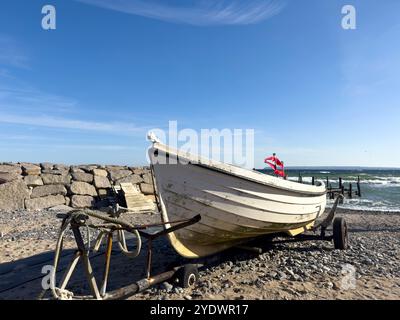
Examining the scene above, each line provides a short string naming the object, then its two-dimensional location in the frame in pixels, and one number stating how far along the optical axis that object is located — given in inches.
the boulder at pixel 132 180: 633.7
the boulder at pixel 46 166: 590.5
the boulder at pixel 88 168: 619.5
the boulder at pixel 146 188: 650.8
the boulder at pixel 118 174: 635.5
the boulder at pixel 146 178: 665.6
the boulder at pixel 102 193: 602.0
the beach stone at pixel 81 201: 565.6
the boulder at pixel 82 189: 578.6
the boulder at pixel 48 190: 548.9
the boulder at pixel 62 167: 603.7
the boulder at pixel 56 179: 570.6
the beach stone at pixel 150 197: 628.5
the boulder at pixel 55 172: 582.1
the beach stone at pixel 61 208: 529.5
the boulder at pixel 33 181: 551.2
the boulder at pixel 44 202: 530.9
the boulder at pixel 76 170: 610.6
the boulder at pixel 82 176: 595.5
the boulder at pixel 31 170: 561.9
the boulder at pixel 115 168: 650.7
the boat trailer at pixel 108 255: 137.8
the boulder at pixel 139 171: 673.6
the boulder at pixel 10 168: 548.2
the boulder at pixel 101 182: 605.6
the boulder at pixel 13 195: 515.5
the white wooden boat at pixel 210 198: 180.7
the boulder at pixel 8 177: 534.6
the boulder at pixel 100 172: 617.7
